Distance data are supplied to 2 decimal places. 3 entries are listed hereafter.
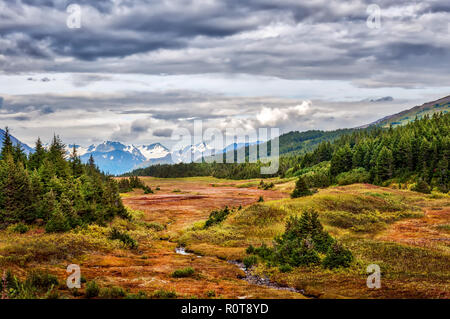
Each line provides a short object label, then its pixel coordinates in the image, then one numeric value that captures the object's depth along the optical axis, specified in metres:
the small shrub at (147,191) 118.05
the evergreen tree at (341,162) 116.38
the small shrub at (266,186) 118.30
